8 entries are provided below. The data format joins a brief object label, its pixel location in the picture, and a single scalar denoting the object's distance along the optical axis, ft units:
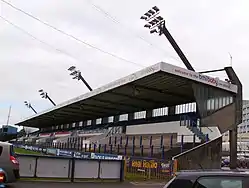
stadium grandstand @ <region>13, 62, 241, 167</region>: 123.85
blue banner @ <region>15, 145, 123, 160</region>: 97.14
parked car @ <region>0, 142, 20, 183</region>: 36.40
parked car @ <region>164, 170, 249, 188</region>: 13.88
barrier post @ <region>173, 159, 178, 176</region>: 76.62
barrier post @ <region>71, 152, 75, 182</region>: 57.80
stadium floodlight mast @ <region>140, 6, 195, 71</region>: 140.67
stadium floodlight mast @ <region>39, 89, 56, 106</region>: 321.73
